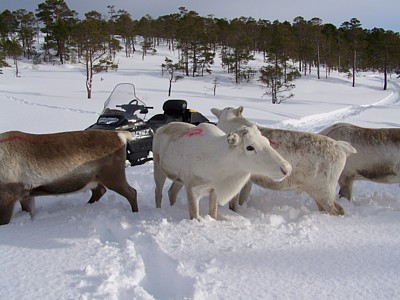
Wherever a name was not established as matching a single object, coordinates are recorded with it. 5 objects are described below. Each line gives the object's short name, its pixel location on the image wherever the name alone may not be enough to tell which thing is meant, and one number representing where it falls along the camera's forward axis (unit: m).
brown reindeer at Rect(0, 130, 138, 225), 4.20
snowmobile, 7.81
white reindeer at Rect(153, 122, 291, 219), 3.79
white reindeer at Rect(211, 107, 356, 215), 4.56
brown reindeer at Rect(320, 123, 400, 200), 5.17
